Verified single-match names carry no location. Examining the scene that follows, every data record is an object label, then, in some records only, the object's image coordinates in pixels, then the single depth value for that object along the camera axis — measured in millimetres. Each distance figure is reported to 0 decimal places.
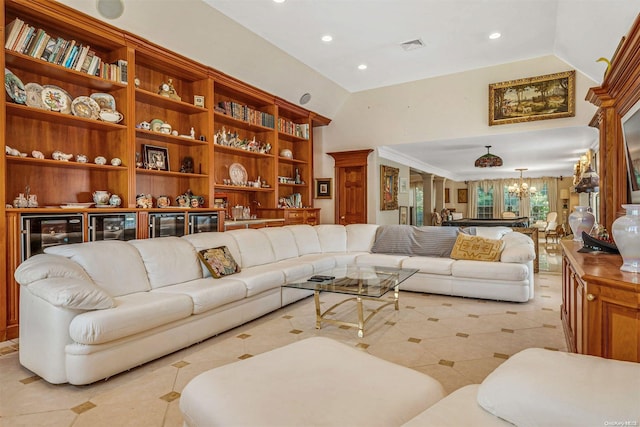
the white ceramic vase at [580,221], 3328
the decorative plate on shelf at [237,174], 5934
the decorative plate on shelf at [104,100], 3953
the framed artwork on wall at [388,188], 7560
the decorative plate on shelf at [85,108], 3719
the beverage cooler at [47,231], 3172
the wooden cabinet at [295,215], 6469
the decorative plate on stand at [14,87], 3178
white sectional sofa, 2316
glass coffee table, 3205
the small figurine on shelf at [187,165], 5020
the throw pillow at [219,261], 3598
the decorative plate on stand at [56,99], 3490
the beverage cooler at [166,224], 4285
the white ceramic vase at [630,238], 1825
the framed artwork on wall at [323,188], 7680
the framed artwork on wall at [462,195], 15664
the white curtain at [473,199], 15398
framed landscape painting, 5395
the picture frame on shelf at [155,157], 4531
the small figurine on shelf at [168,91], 4523
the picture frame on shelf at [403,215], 8844
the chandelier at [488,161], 7199
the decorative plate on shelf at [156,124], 4520
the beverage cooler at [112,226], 3699
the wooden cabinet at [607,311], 1598
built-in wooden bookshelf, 3256
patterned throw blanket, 5137
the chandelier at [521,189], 11961
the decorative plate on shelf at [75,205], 3526
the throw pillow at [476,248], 4555
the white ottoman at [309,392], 1209
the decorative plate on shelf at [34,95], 3361
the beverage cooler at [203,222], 4770
